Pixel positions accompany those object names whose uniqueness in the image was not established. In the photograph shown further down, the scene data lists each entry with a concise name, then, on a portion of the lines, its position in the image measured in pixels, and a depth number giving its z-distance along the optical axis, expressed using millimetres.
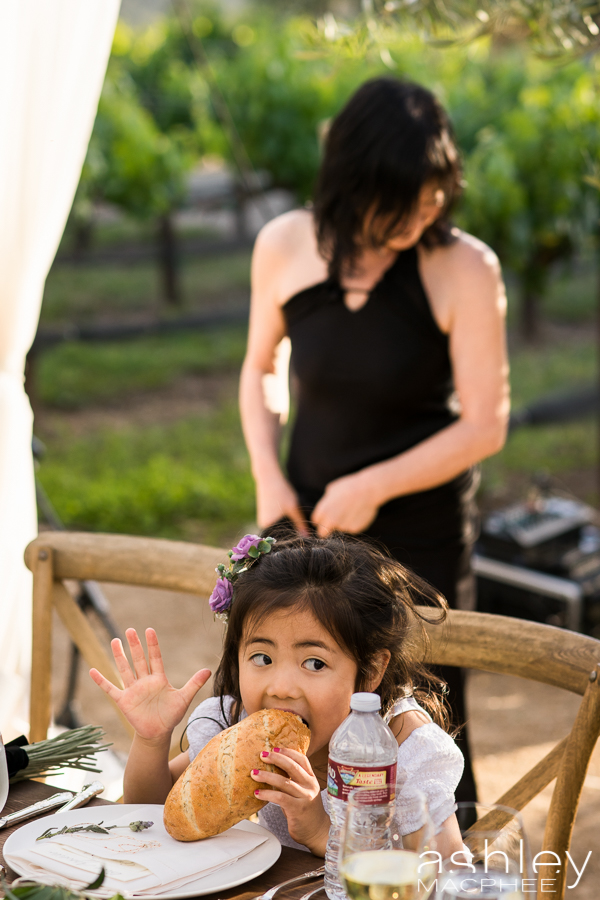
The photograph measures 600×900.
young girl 2244
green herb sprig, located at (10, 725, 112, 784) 2319
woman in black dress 2759
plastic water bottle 2074
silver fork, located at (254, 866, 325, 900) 2069
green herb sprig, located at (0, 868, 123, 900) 1932
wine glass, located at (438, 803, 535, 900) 1890
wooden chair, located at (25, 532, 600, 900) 2346
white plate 2071
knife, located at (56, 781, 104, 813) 2246
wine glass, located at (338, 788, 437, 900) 1908
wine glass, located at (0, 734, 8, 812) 2134
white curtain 3057
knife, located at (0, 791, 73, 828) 2215
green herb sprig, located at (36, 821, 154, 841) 2156
